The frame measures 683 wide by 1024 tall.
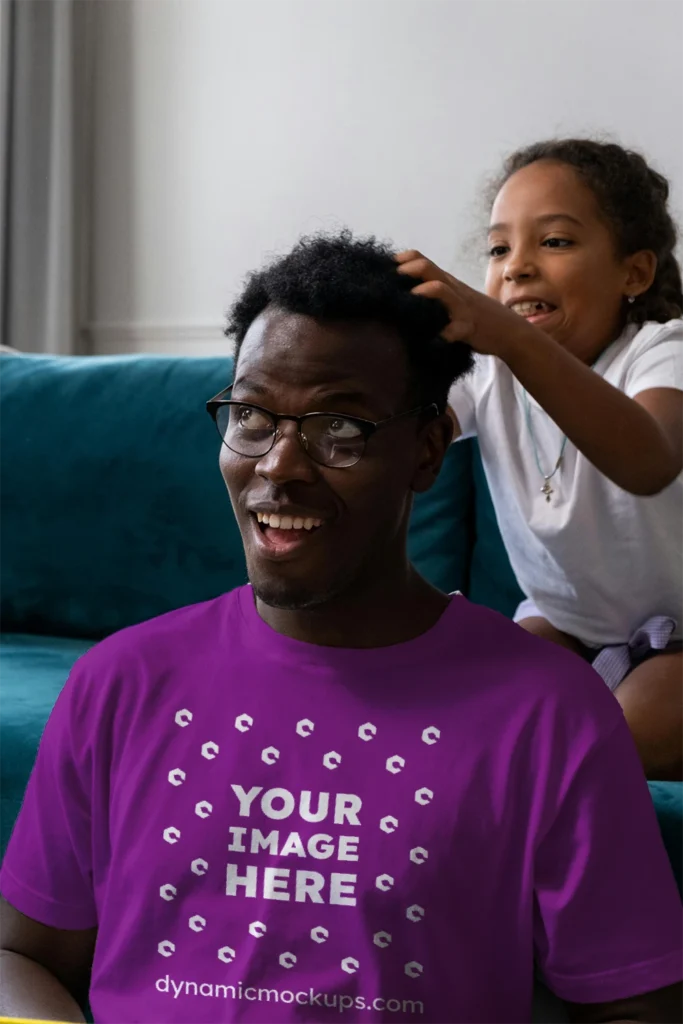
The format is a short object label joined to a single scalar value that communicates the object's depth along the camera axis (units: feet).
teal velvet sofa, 6.04
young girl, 4.66
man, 2.78
